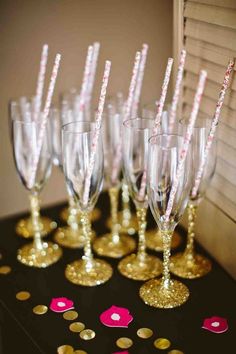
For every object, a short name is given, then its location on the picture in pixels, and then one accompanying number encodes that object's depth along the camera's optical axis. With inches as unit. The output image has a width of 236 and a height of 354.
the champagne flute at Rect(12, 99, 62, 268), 43.1
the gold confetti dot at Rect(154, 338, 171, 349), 33.7
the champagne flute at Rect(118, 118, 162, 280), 39.6
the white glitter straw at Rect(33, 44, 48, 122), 44.8
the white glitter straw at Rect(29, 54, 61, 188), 40.8
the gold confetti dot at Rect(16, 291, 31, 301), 38.9
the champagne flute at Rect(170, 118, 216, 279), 39.4
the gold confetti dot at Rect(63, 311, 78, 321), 36.5
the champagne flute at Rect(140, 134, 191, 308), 35.4
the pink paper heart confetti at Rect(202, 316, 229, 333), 34.8
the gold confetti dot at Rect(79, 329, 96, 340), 34.7
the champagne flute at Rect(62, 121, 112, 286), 38.7
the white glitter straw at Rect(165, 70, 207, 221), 33.5
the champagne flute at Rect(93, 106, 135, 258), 44.5
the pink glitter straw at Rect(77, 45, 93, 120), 43.3
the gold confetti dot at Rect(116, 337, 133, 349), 33.9
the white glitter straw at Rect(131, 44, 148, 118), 46.7
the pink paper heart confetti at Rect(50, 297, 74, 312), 37.4
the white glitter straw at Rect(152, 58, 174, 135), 37.8
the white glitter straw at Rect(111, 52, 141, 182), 40.6
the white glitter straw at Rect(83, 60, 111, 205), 37.2
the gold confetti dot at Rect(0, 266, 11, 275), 42.3
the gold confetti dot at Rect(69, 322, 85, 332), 35.4
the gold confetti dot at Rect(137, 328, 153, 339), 34.6
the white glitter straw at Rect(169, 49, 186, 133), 38.1
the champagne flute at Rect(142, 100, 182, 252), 44.2
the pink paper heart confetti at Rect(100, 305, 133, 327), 35.7
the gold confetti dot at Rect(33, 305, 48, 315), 37.2
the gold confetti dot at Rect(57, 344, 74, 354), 33.5
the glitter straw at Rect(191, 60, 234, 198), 35.9
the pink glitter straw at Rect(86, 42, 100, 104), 50.0
